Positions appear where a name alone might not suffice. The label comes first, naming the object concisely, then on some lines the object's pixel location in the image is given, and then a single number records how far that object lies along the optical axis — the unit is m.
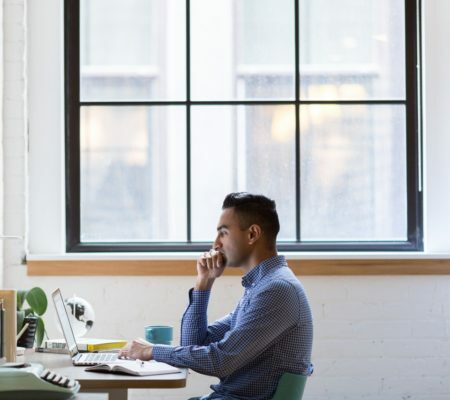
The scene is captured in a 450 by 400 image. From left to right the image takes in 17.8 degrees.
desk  4.27
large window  6.96
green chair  4.63
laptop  4.79
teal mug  5.27
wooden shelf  6.70
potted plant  5.26
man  4.64
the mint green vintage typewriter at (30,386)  3.48
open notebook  4.42
